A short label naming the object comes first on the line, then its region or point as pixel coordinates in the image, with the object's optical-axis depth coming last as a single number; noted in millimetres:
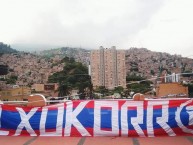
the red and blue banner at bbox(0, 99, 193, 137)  7348
